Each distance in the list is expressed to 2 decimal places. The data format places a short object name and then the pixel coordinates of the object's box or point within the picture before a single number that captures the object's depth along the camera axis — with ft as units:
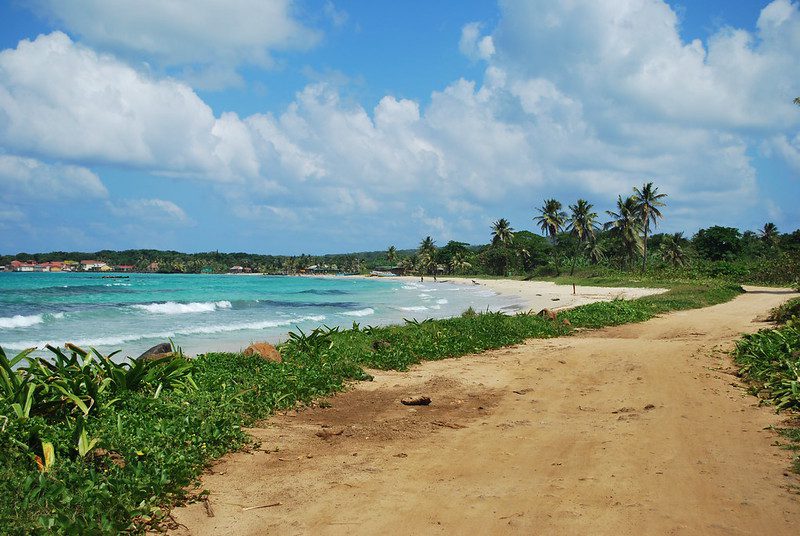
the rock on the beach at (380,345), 37.09
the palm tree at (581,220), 225.97
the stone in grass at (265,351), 31.03
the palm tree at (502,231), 292.20
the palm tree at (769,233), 268.23
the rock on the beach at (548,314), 55.71
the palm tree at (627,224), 198.59
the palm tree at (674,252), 239.91
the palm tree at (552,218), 248.93
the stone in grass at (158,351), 28.70
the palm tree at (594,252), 262.06
